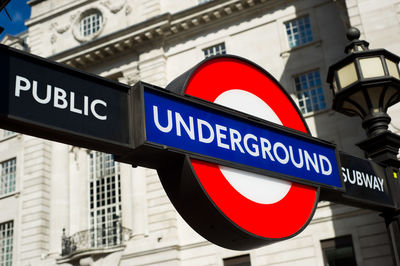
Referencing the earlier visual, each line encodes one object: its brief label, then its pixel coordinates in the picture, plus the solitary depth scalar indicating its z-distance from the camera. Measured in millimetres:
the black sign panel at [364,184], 3582
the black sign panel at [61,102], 2020
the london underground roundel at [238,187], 2307
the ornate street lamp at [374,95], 4230
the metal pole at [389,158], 4023
